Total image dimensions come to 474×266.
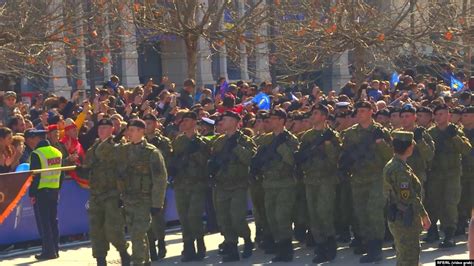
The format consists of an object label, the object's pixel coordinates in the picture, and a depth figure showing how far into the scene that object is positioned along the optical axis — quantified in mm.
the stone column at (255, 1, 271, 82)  22025
